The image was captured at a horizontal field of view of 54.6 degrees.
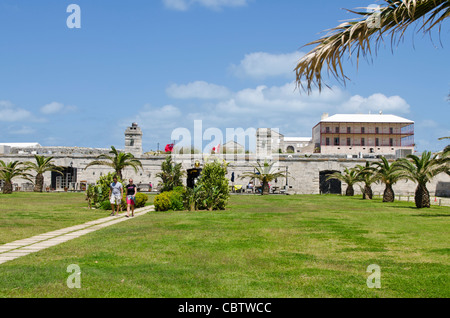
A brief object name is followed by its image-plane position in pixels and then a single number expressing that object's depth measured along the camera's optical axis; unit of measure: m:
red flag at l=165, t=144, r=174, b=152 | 52.23
